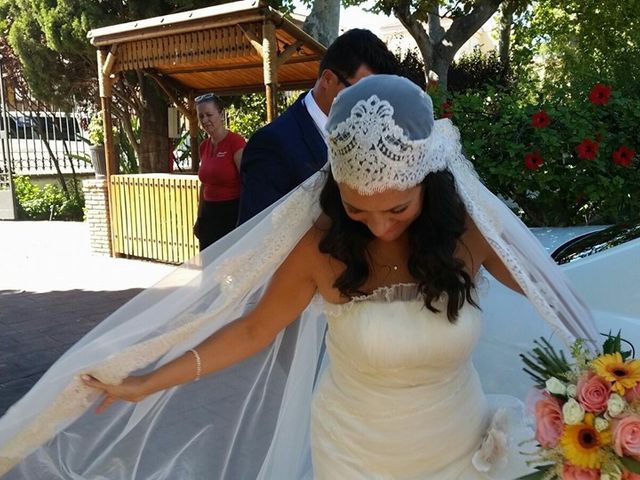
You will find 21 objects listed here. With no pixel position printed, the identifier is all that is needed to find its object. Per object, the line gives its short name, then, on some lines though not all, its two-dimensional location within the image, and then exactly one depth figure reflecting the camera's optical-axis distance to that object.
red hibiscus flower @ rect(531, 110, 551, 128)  4.85
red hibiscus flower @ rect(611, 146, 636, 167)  4.87
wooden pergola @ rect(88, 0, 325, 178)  7.17
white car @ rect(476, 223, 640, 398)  2.19
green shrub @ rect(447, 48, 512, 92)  16.34
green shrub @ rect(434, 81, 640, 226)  4.89
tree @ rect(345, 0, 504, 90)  11.15
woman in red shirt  5.76
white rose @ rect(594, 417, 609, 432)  1.40
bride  1.67
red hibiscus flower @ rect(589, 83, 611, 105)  4.90
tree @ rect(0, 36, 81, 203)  15.12
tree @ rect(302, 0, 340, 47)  8.20
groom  2.62
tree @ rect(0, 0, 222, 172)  10.82
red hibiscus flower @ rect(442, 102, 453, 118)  5.12
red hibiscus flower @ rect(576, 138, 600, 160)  4.77
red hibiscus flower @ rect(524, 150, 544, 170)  4.83
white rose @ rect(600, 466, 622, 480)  1.38
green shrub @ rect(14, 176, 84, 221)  14.61
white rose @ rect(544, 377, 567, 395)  1.50
